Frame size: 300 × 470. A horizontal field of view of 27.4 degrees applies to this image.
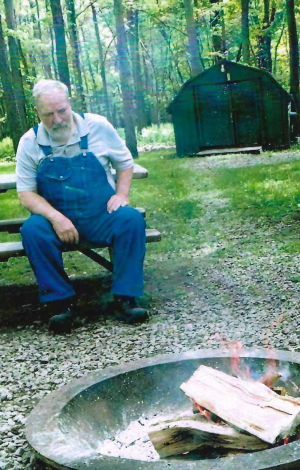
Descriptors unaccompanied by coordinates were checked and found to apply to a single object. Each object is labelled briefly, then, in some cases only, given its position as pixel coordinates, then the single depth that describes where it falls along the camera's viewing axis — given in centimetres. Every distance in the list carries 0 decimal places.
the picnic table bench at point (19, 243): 466
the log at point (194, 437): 218
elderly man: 436
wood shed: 1833
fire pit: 224
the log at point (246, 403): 215
